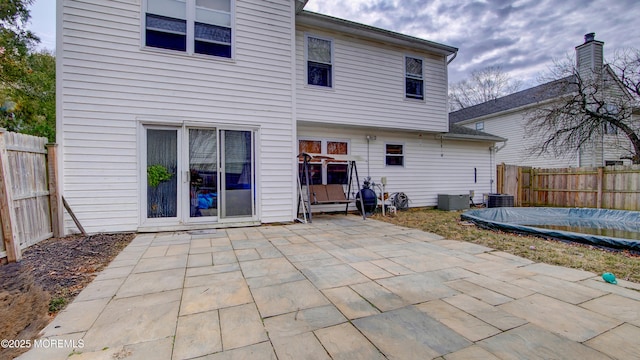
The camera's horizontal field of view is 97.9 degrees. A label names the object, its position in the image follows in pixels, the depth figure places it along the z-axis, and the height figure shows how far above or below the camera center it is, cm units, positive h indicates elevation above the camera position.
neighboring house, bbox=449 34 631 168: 1180 +297
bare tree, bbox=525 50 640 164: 1049 +291
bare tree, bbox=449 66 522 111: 2361 +794
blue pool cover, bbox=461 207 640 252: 423 -99
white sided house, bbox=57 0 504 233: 496 +150
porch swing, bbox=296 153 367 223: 657 -41
